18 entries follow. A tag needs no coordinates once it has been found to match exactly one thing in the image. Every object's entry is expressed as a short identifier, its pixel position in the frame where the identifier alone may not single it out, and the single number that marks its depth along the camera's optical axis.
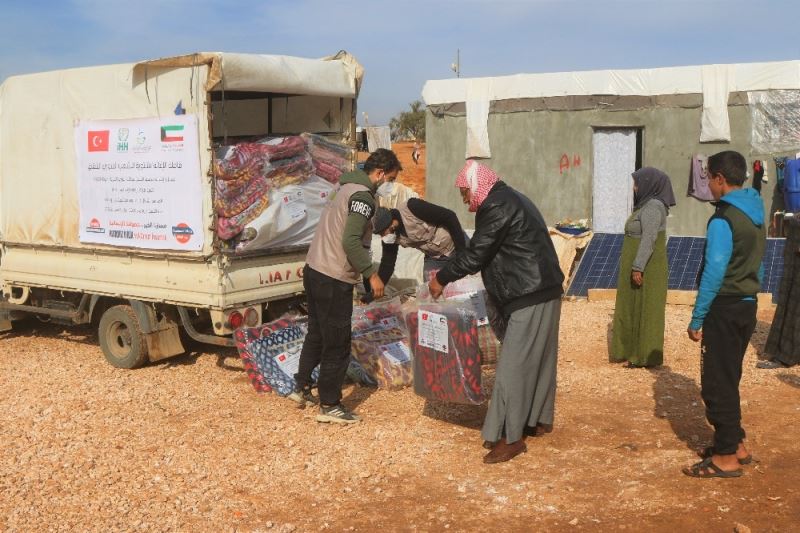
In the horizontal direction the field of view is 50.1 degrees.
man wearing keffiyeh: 5.14
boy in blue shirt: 4.64
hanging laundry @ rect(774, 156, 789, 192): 13.45
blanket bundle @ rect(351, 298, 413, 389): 7.04
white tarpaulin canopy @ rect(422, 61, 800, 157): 13.49
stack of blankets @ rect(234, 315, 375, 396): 6.94
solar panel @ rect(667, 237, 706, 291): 10.89
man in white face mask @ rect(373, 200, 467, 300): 6.89
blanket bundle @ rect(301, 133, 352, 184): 7.84
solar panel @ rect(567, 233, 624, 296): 11.32
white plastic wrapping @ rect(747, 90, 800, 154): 13.34
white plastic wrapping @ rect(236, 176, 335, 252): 7.17
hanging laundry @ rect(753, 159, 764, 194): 13.52
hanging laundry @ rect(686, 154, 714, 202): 14.11
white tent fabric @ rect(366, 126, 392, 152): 35.05
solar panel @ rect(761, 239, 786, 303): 10.57
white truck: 6.95
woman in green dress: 7.38
